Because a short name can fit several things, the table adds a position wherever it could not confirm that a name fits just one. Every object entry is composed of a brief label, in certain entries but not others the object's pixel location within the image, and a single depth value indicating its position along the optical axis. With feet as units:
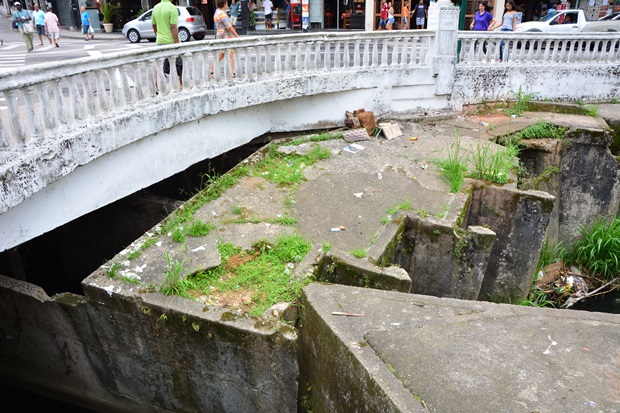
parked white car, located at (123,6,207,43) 60.90
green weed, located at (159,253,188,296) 16.40
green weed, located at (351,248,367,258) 18.15
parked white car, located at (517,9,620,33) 54.44
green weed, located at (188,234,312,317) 16.44
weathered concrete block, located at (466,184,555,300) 23.07
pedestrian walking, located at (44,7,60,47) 62.26
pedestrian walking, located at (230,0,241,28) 72.04
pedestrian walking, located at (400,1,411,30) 66.95
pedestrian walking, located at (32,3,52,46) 65.62
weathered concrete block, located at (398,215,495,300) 20.31
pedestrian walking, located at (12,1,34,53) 56.38
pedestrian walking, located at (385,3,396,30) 65.16
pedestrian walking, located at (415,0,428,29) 65.21
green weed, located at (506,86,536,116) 33.14
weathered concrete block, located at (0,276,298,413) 15.46
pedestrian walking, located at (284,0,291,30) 73.81
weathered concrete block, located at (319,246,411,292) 17.17
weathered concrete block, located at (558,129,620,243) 30.07
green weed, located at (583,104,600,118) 32.55
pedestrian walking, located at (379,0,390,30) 66.97
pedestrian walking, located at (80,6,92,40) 71.87
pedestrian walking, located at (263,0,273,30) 71.31
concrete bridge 17.28
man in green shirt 24.55
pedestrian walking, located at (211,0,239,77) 28.45
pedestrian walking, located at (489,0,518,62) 39.65
